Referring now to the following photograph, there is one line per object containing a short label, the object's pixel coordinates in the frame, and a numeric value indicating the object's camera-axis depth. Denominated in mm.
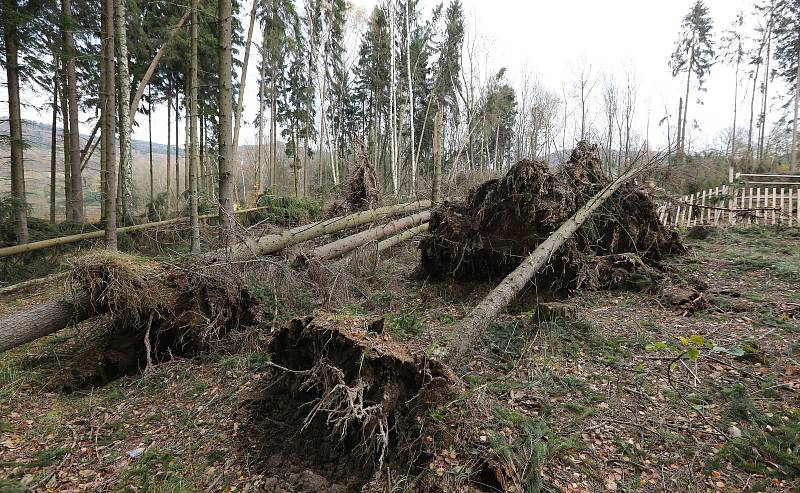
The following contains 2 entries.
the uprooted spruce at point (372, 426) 2488
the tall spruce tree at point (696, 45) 28750
